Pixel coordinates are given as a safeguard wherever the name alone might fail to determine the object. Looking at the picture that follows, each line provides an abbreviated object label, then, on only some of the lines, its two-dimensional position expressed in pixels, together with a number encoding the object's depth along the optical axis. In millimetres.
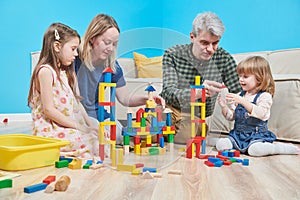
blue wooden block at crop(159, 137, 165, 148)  1356
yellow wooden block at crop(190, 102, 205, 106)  1303
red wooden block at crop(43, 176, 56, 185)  943
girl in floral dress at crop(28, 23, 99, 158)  1303
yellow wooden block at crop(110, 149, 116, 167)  1144
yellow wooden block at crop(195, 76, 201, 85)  1302
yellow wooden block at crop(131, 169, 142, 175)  1052
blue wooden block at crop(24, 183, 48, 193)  873
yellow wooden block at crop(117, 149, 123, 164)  1130
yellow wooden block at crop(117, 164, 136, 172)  1077
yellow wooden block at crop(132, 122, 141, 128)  1215
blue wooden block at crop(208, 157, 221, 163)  1198
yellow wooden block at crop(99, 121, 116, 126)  1135
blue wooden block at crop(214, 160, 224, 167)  1167
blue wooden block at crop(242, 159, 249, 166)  1200
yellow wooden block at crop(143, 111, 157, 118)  1233
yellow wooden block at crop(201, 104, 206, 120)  1318
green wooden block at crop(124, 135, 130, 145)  1201
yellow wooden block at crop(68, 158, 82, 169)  1107
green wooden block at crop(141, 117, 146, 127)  1219
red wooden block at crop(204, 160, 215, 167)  1168
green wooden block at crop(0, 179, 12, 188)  899
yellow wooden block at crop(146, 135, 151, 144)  1352
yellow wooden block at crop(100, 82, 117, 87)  1129
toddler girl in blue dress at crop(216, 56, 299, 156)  1400
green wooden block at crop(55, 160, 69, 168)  1125
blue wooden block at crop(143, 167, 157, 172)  1070
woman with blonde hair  1233
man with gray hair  1354
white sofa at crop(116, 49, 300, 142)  1635
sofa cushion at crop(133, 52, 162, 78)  1559
